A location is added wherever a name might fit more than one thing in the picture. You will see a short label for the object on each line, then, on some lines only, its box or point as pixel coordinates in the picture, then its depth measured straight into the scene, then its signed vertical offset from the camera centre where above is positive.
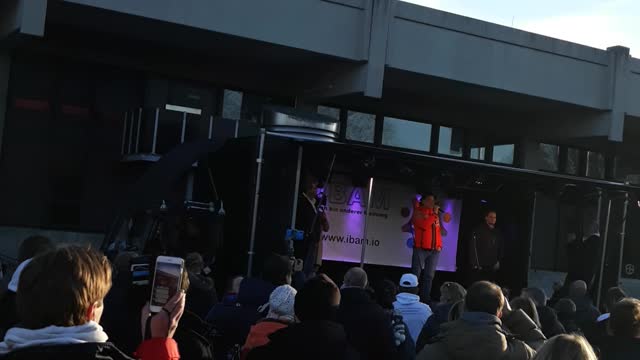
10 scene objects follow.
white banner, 14.34 -0.39
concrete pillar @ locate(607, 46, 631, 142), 16.72 +2.94
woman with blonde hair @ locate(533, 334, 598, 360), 3.73 -0.58
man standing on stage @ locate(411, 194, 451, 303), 13.20 -0.54
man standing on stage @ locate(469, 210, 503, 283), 13.98 -0.59
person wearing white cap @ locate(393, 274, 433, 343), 7.34 -0.94
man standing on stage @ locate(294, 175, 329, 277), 11.40 -0.36
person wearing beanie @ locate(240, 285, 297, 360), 4.68 -0.74
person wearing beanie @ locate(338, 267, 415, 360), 5.32 -0.81
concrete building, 13.43 +2.30
